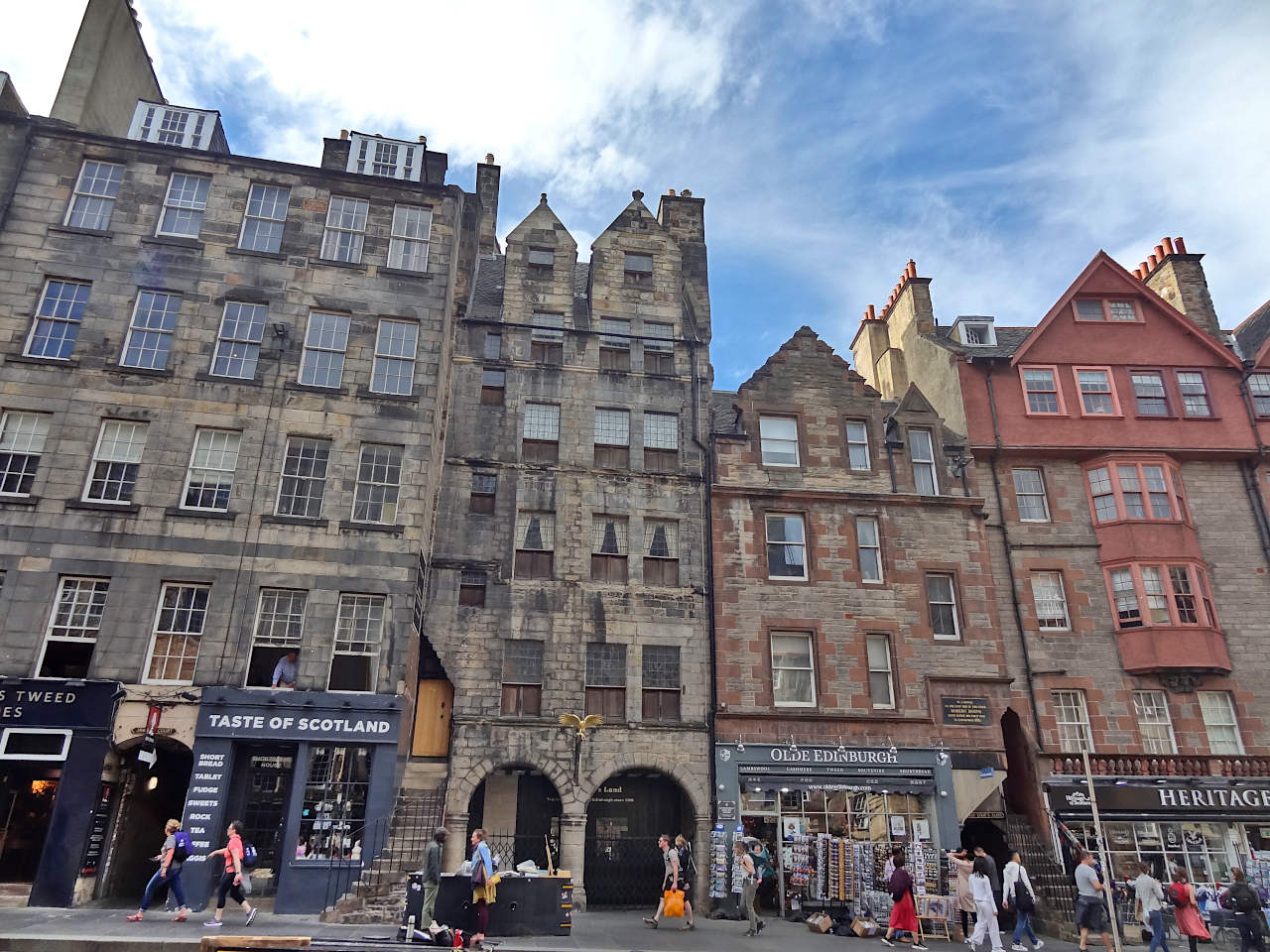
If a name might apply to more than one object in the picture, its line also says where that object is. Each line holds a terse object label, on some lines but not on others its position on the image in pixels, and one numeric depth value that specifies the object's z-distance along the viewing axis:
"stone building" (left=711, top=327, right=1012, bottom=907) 22.44
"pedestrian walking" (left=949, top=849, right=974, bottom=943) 18.64
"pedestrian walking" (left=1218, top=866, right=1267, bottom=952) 16.80
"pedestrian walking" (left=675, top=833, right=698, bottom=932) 18.73
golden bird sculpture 22.19
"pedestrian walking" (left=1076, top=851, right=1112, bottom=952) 17.56
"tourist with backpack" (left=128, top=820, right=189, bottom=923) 15.77
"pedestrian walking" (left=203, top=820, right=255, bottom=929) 15.49
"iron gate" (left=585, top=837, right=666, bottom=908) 22.28
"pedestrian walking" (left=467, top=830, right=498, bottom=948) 14.95
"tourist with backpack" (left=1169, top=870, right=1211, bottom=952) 16.95
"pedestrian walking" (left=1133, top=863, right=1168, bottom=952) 16.94
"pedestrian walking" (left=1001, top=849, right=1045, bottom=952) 17.69
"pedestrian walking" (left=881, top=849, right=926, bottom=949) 17.53
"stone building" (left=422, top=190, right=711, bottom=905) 22.30
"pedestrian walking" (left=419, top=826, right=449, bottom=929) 14.73
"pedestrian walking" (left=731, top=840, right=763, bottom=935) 18.16
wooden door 22.50
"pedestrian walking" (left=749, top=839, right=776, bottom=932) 20.36
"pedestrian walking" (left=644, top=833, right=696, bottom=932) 18.72
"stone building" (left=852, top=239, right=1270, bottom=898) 23.03
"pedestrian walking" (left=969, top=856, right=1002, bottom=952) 17.08
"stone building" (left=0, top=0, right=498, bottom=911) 18.75
